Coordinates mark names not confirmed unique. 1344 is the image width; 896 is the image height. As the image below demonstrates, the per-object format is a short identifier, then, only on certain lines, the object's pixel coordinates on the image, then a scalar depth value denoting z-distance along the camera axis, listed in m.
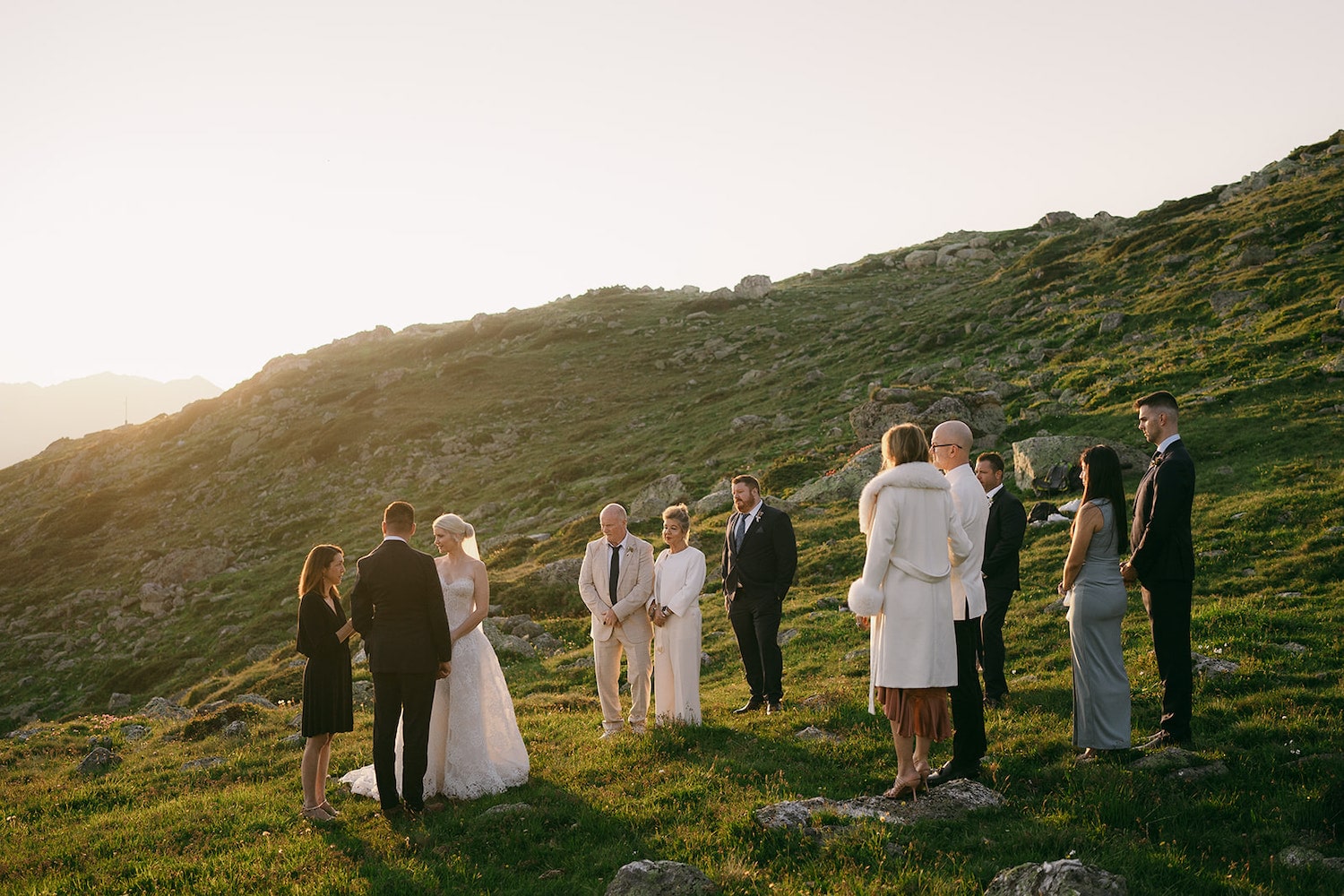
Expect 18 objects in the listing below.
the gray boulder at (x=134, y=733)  15.17
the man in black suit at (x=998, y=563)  10.43
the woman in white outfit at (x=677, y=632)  10.64
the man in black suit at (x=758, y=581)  11.23
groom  8.38
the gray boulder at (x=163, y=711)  18.10
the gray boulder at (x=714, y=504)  26.34
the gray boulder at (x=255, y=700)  16.67
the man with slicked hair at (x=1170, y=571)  7.91
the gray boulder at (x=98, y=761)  12.58
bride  8.98
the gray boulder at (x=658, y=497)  29.42
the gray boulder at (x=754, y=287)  81.69
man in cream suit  11.07
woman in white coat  7.20
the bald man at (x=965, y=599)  7.57
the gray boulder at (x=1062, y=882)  5.03
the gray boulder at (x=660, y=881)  5.82
